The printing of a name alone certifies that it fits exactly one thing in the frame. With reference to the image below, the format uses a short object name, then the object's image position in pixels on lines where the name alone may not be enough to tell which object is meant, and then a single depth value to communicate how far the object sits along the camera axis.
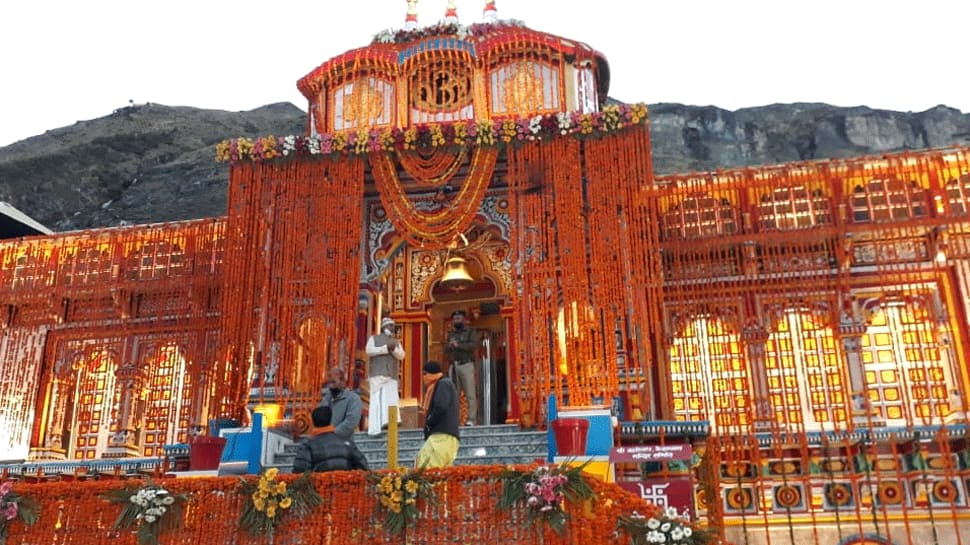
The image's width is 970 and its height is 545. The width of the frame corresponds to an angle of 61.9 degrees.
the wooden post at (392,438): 7.82
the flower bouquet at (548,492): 6.54
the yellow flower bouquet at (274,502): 6.89
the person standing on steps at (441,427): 7.79
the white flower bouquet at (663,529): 6.23
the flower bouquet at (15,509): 7.39
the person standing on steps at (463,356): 13.97
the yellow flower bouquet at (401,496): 6.70
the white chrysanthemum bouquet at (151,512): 7.02
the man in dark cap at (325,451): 7.48
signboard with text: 9.55
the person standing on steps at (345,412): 7.72
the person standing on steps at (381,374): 11.75
